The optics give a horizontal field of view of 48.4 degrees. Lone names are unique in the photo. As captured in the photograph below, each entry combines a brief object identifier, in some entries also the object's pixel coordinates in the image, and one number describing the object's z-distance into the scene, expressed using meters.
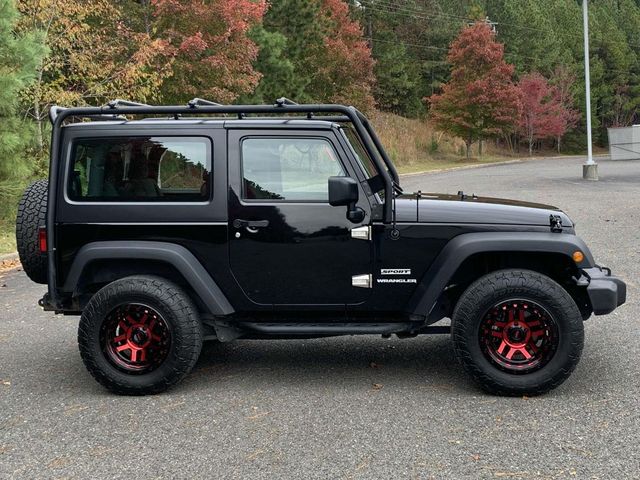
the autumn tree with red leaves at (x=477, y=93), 50.88
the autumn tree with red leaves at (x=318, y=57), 35.34
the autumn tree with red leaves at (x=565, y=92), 67.00
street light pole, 26.08
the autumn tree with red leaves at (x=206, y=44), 18.97
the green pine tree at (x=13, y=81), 12.58
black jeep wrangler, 4.78
